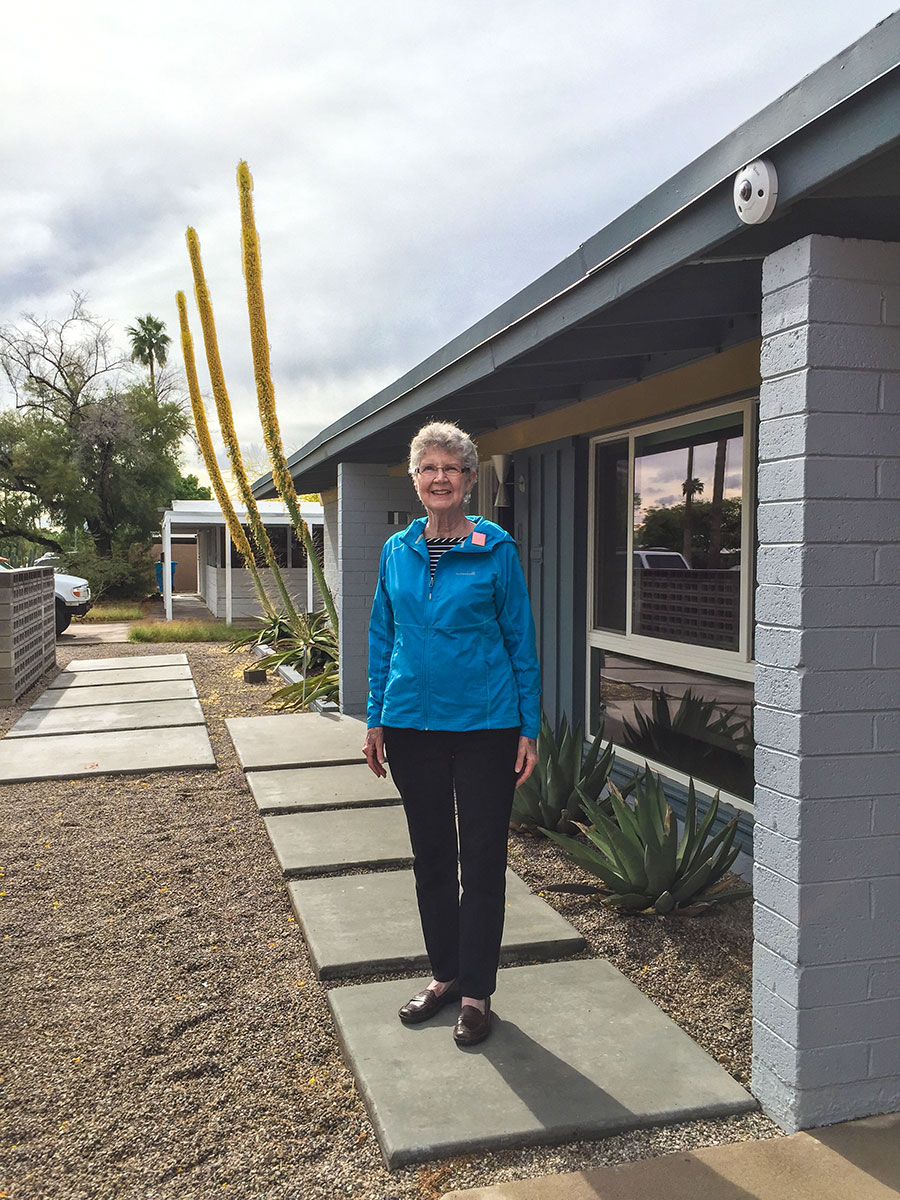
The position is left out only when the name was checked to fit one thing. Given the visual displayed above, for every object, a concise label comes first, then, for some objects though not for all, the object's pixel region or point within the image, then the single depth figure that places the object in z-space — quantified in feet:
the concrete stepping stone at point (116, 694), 31.91
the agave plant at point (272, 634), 45.35
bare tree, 98.27
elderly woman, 8.97
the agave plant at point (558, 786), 16.02
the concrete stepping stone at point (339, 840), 15.10
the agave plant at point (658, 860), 12.51
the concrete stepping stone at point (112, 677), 36.33
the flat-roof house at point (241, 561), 67.05
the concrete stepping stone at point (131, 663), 41.24
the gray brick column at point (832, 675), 7.68
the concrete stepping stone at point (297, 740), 22.30
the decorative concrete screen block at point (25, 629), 32.55
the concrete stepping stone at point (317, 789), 18.56
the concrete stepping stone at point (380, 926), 11.48
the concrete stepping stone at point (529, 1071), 8.01
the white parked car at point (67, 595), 58.23
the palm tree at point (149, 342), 162.09
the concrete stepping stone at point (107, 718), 27.14
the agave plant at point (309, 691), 30.89
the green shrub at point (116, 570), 87.40
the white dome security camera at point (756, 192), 6.98
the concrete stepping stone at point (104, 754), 21.98
